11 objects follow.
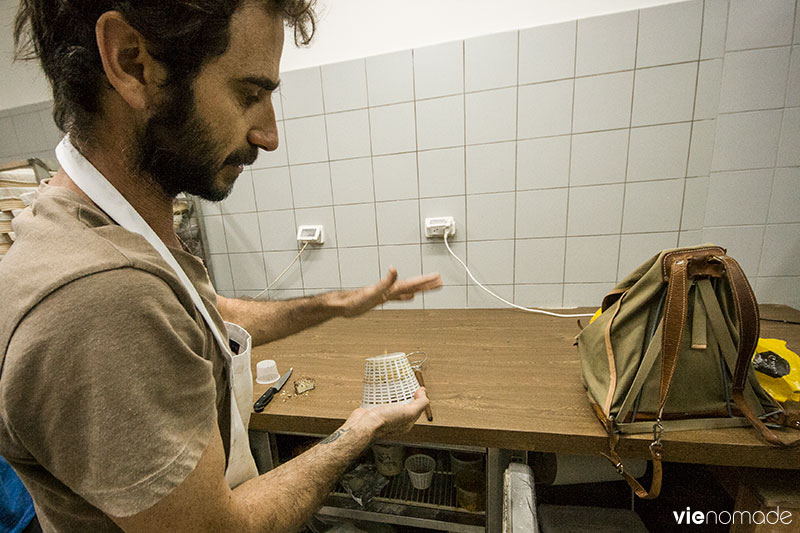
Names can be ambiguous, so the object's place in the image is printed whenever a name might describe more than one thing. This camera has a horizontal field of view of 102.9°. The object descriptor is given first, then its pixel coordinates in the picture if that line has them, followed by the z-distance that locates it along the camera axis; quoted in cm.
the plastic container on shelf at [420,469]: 101
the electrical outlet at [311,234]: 144
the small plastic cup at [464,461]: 99
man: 33
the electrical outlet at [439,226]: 131
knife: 83
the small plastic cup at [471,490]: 93
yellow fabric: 67
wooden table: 65
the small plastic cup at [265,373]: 96
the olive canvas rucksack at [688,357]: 62
